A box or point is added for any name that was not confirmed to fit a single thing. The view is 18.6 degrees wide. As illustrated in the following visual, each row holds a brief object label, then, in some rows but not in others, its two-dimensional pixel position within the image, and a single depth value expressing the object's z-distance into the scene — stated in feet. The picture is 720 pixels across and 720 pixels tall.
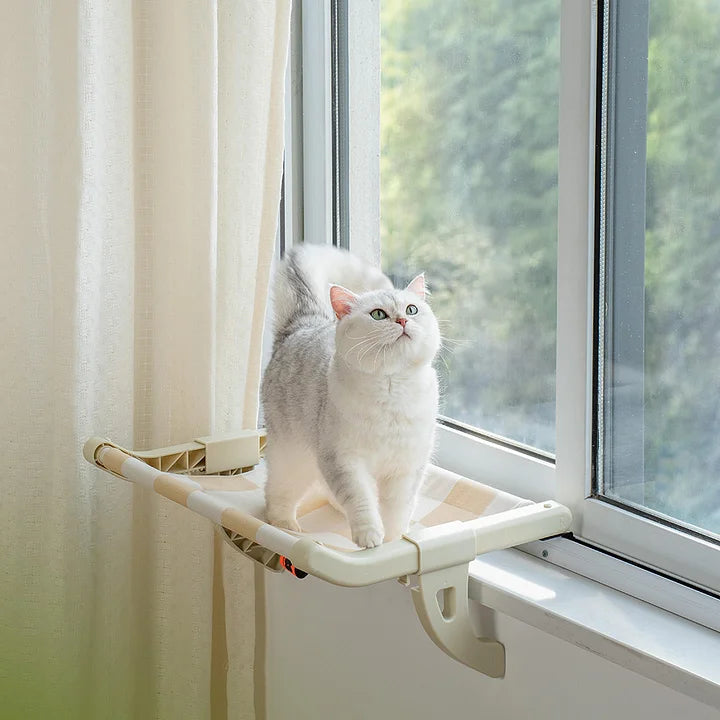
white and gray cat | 7.77
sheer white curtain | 8.69
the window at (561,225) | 7.81
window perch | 7.59
